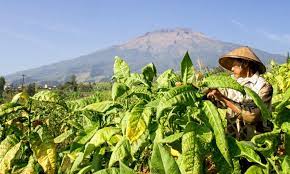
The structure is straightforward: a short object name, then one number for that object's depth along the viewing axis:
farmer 2.06
